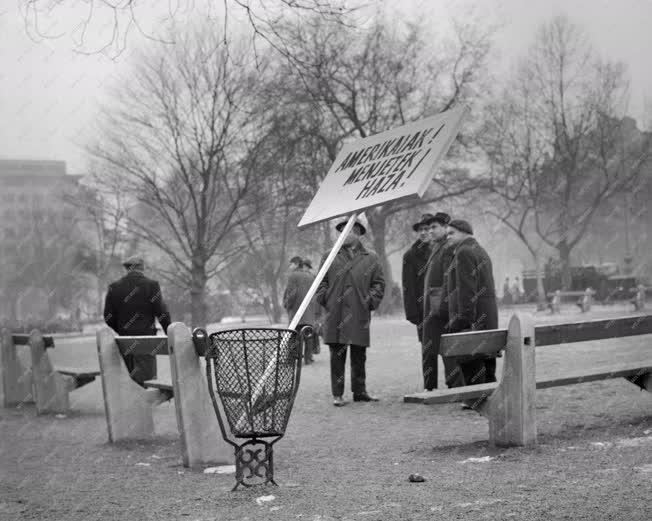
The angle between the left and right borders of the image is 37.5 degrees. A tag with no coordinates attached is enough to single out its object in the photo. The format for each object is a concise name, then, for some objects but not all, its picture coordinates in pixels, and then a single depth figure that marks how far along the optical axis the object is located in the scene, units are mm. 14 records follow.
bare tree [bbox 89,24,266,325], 27594
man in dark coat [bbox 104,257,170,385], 9938
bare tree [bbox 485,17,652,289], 37344
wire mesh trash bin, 4926
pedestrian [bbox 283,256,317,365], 14328
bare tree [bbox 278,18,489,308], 33344
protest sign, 5824
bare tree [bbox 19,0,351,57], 6383
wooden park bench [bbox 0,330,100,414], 9891
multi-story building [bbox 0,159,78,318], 49156
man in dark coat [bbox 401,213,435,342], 9305
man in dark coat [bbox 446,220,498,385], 7848
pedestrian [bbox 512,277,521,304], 44219
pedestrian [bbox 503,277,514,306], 42500
